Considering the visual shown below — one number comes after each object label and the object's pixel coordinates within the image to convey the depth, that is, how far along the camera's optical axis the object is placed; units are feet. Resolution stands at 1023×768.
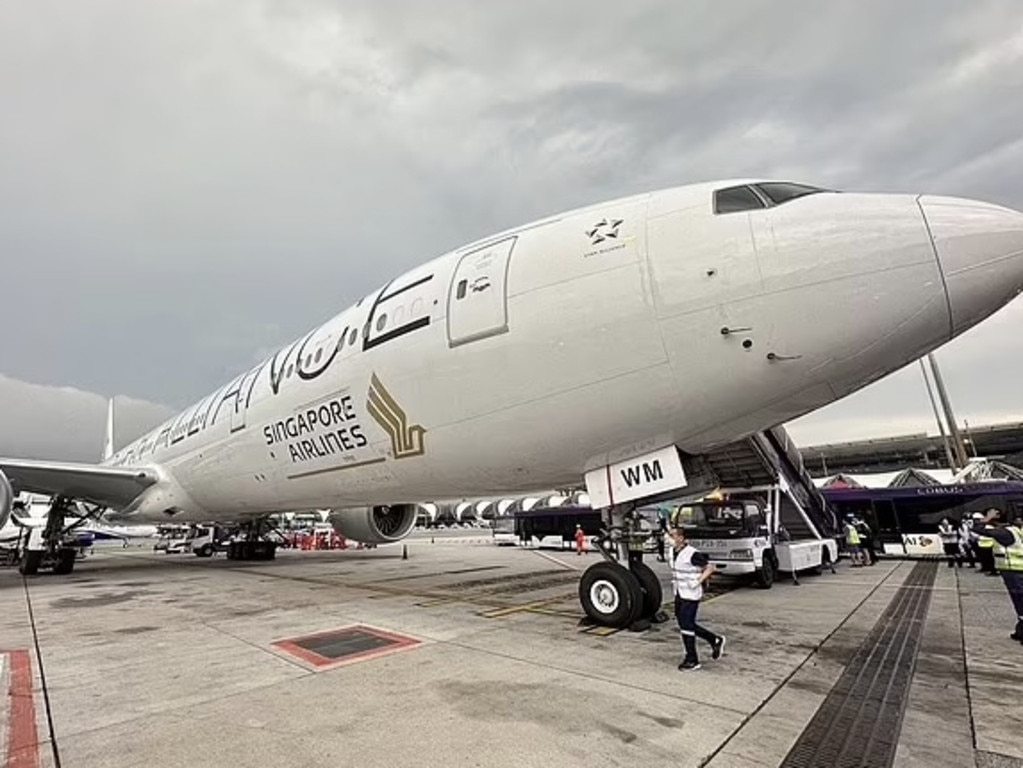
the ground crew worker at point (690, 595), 16.46
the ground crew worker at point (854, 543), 52.65
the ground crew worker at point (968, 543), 50.67
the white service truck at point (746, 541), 35.32
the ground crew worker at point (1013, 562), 20.52
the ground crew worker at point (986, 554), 42.92
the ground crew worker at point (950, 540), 53.67
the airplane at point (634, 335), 15.15
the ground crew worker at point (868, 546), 54.29
